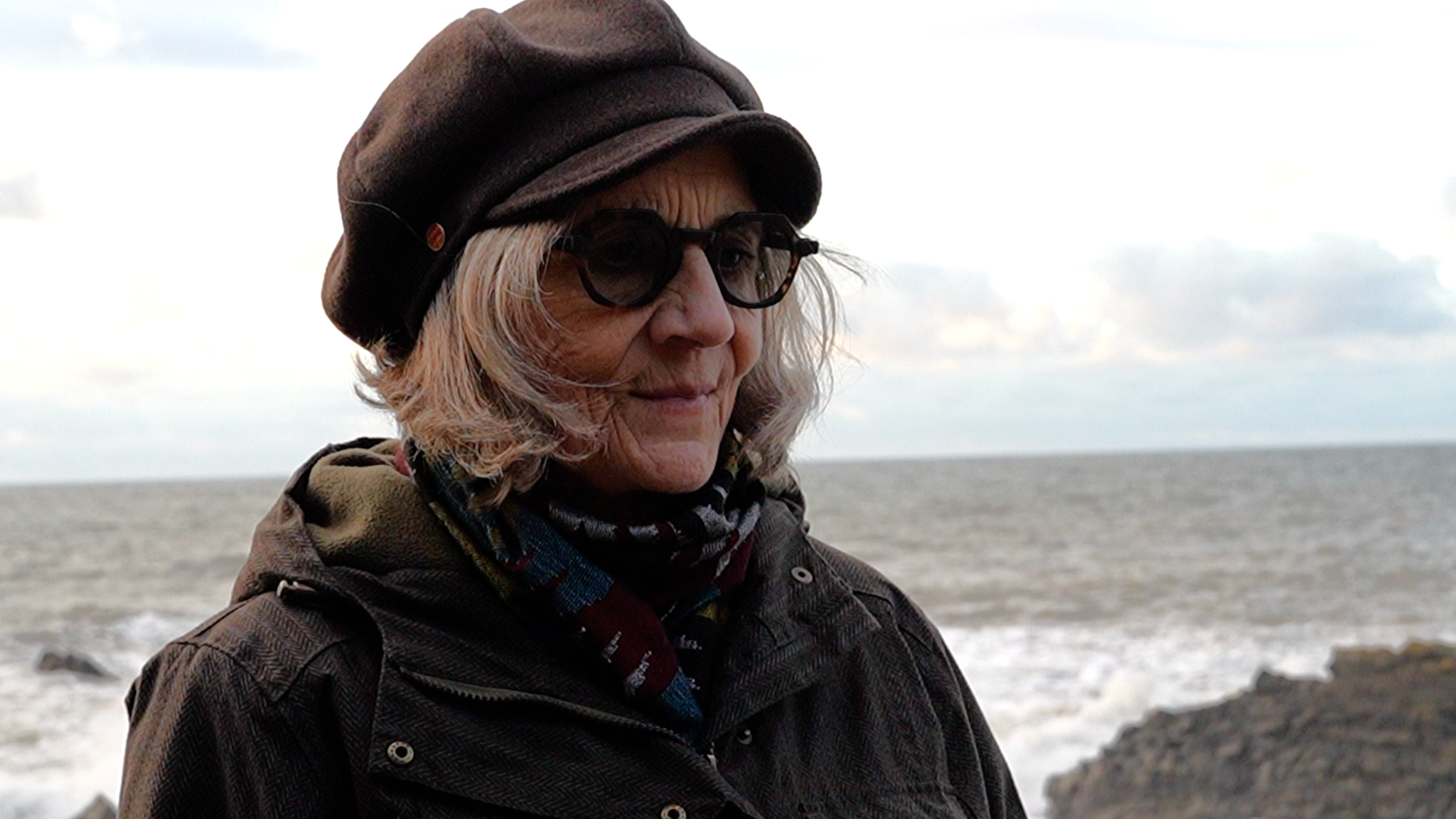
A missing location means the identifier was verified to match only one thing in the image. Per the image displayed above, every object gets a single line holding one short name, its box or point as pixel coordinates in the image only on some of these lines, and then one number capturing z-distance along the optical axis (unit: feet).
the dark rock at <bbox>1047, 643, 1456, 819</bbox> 29.96
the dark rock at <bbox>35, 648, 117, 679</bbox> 51.06
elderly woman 5.32
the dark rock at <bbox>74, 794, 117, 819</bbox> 29.94
